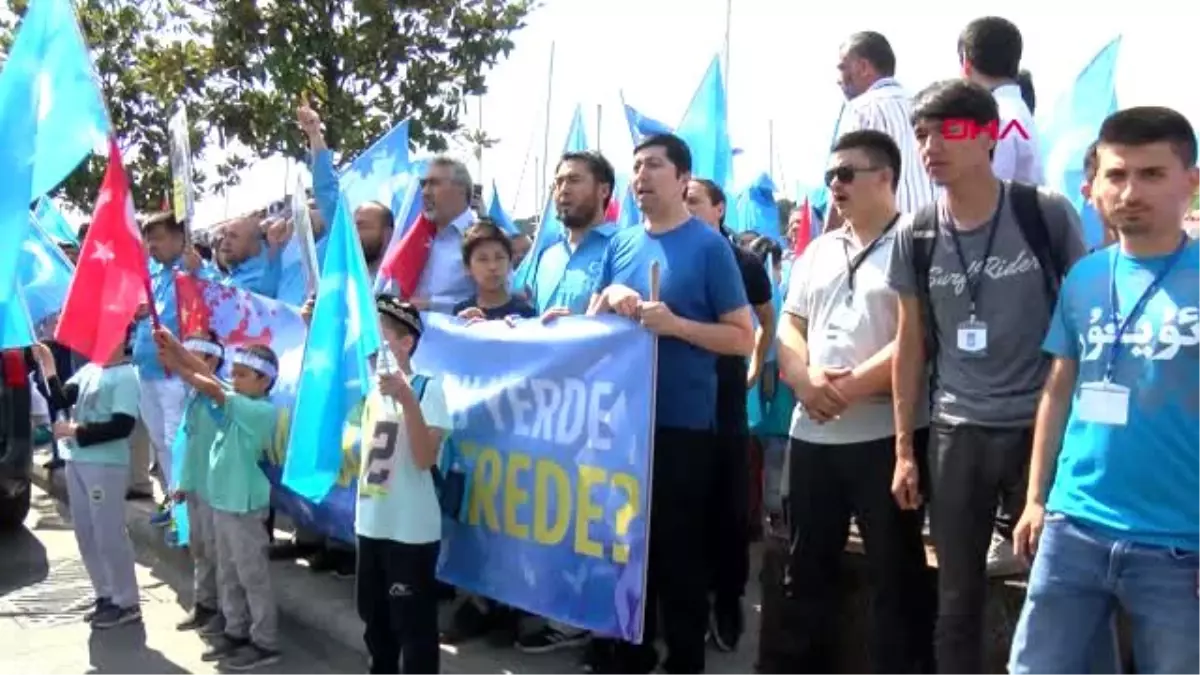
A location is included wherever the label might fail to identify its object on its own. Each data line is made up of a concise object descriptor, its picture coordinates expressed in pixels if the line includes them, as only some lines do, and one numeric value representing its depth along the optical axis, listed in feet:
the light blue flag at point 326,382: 16.06
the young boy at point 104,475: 19.04
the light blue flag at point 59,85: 18.08
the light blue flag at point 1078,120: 22.07
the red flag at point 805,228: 22.72
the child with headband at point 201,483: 18.53
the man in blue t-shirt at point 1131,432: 9.61
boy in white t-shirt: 14.79
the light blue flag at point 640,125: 25.41
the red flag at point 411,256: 20.35
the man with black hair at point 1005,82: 14.97
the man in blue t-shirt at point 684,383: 14.66
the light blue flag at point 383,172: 25.32
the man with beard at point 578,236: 17.37
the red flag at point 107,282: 17.74
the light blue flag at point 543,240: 20.12
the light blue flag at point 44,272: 21.07
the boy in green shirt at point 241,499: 17.78
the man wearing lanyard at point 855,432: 12.73
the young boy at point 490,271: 17.53
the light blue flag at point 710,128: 28.76
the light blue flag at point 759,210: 33.30
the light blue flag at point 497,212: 31.89
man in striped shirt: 15.81
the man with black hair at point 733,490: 15.74
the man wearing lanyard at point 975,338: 11.45
